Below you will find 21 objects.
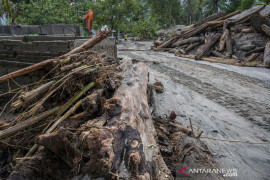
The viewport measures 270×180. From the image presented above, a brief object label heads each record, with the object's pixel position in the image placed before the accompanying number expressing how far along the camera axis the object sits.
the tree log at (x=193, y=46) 11.32
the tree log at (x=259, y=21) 8.14
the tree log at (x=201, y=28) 10.92
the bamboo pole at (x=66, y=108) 1.77
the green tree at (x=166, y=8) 37.84
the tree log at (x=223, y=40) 9.41
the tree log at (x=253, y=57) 7.76
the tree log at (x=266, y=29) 7.89
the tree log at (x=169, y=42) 13.52
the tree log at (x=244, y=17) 9.37
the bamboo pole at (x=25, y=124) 1.80
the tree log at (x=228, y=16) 11.41
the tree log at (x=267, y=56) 6.75
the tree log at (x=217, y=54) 8.97
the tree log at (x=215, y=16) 11.66
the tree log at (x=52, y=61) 2.32
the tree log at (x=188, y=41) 11.34
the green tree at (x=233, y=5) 27.58
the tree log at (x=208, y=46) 9.29
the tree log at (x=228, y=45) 8.77
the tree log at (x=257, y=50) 7.95
